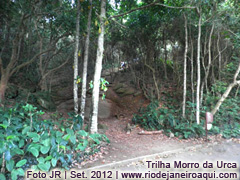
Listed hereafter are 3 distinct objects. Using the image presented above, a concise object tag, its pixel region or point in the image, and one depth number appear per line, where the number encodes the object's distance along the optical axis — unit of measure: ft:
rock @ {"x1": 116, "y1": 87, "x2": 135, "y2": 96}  39.91
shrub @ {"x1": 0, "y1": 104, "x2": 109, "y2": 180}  10.52
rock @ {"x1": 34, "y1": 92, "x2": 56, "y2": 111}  30.91
